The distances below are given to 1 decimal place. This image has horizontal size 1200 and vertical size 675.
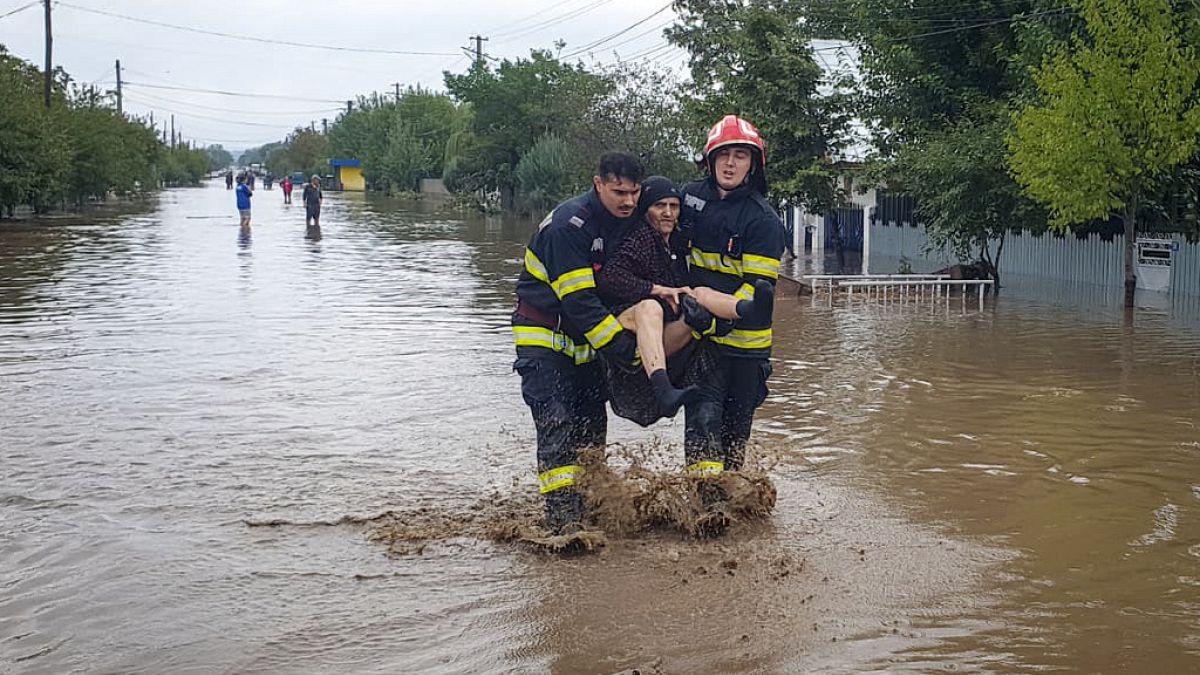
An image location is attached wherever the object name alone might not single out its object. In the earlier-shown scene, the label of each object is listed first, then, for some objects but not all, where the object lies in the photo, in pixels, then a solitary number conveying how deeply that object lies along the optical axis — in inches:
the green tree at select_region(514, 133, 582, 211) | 1833.2
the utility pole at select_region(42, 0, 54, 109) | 1956.6
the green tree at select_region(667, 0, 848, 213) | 917.8
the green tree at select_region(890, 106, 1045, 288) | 752.2
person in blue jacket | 1473.9
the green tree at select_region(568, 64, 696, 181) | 1366.9
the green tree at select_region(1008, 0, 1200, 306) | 625.9
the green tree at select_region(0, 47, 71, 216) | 1536.7
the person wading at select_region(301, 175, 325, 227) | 1561.3
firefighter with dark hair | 235.3
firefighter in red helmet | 246.8
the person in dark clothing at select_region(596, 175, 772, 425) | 238.4
